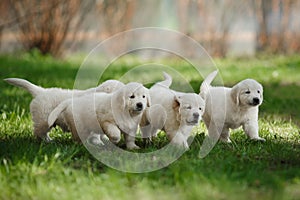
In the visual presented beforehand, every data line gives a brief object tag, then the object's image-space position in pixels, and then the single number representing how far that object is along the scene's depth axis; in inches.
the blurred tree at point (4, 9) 484.8
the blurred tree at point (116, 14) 530.6
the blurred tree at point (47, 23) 488.4
